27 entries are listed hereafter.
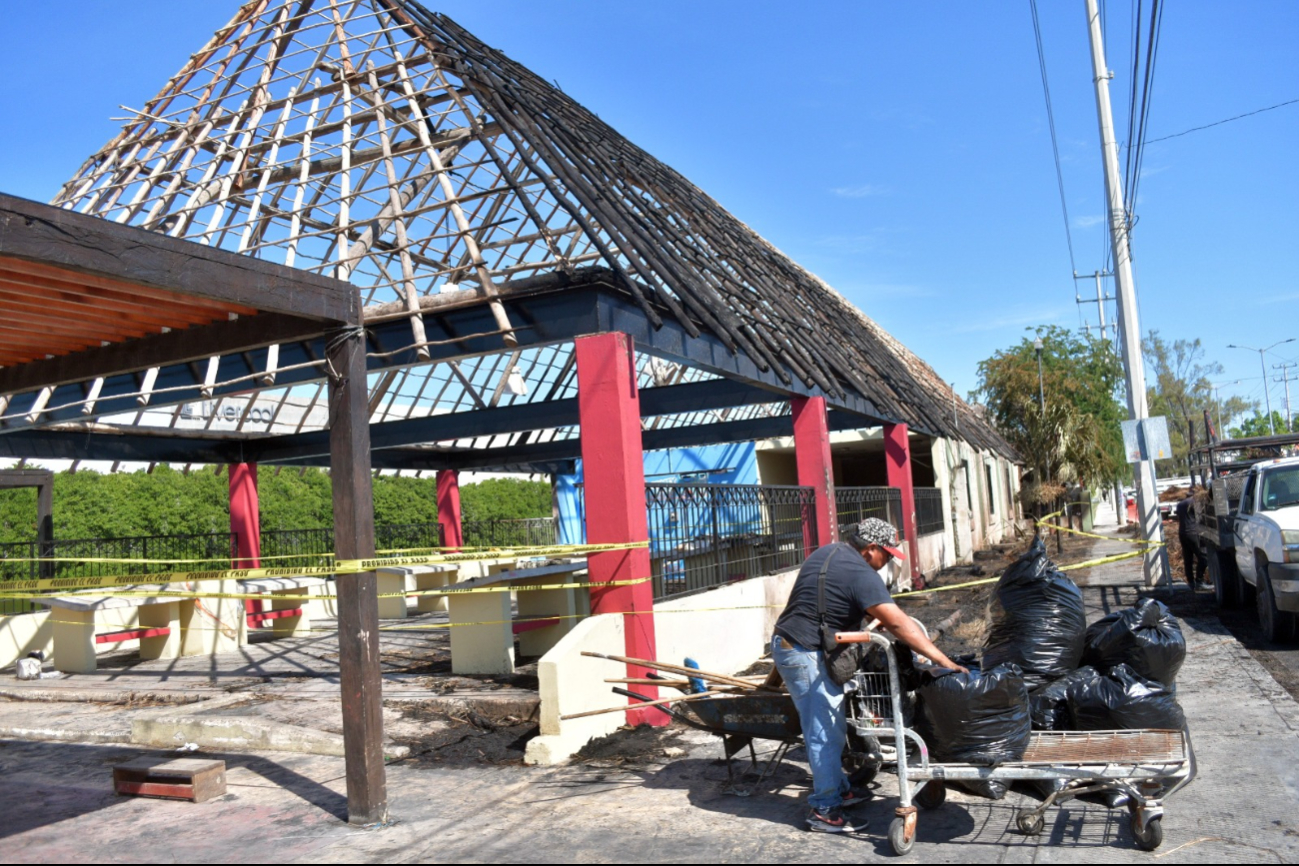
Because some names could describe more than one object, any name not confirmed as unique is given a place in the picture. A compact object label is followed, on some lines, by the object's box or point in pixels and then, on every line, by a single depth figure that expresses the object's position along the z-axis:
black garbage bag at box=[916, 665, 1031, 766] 5.18
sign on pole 15.24
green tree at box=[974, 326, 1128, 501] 32.81
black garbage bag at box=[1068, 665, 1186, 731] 5.43
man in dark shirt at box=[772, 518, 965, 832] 5.57
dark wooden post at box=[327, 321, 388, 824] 6.05
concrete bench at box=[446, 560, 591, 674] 11.12
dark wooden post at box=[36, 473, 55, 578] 17.29
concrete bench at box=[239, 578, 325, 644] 16.36
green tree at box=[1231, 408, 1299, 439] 87.88
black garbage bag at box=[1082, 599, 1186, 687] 5.67
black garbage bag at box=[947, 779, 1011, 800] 5.27
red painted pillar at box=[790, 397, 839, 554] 14.91
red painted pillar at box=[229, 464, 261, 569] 19.41
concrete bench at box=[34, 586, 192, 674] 12.95
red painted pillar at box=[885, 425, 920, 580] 20.27
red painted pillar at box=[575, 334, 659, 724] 9.00
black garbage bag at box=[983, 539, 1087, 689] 5.96
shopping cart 4.98
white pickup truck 10.34
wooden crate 6.76
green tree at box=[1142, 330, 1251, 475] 77.14
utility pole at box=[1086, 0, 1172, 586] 15.94
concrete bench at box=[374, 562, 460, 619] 17.02
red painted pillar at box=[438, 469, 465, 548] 25.00
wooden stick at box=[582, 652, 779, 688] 6.35
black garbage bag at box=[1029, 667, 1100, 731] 5.75
